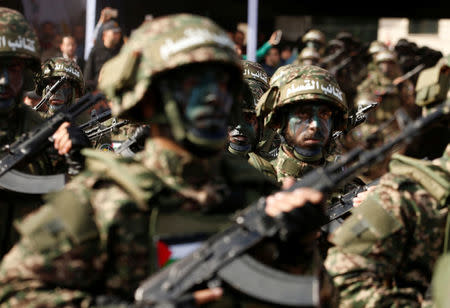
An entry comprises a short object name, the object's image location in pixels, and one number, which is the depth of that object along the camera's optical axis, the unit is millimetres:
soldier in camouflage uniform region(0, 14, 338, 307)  3275
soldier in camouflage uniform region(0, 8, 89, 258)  5273
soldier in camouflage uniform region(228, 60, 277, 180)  7941
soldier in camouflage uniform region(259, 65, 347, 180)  6441
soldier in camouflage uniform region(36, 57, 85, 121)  9539
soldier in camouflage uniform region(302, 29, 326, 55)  17297
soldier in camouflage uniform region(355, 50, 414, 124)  18750
